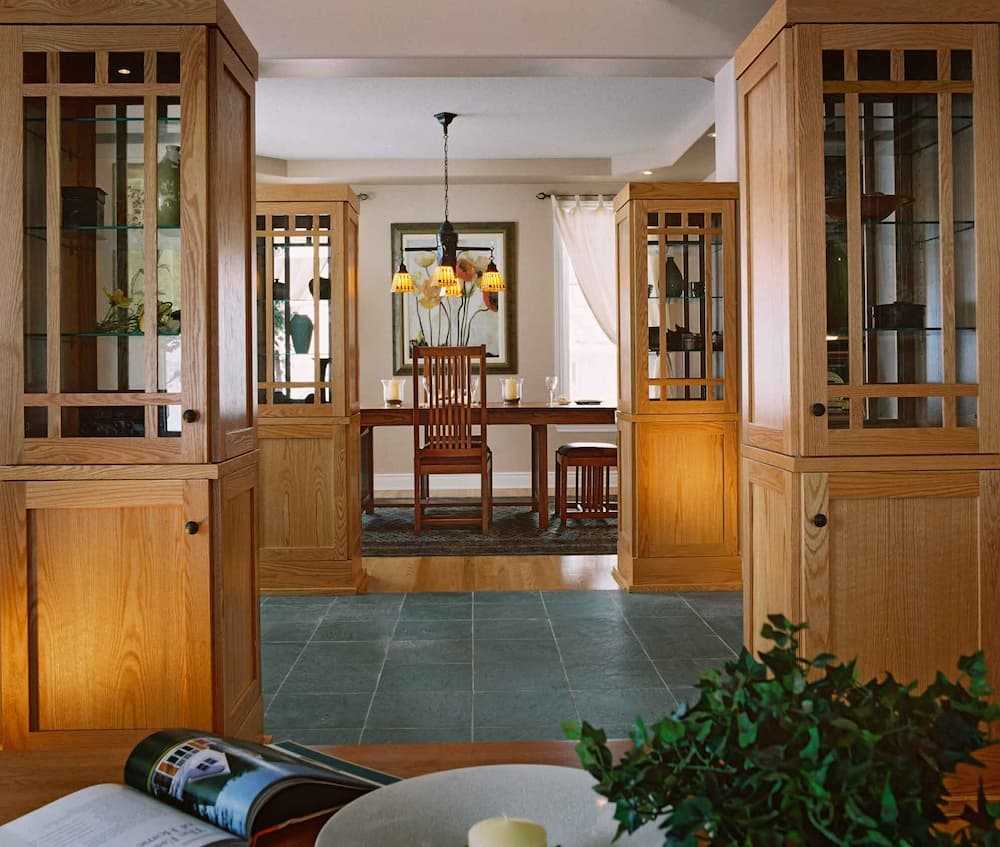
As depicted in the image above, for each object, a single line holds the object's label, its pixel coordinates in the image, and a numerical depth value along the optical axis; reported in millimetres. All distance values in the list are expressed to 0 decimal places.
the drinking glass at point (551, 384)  7011
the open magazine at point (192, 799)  843
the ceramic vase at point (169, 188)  2330
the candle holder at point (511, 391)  7039
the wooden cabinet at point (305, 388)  4543
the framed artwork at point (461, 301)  8141
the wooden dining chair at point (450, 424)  6117
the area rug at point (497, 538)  5621
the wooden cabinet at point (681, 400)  4625
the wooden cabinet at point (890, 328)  2266
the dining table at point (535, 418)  6312
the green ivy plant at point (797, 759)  533
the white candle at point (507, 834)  669
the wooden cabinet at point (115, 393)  2271
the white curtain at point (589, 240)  8148
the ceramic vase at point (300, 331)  4590
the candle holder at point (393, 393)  6876
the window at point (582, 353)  8250
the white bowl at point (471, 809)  786
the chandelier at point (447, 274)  6828
